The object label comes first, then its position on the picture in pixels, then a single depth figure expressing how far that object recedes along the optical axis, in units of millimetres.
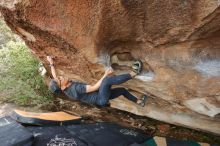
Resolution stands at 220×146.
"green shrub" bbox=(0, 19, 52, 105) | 7363
